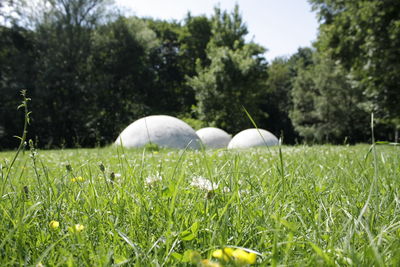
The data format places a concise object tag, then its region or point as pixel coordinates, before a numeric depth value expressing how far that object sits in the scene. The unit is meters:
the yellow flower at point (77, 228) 0.97
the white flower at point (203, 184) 1.47
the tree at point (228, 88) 27.80
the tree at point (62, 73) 24.19
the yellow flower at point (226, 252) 0.74
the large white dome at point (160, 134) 11.94
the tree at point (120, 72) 26.85
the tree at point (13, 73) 22.42
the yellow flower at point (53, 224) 1.15
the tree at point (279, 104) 42.41
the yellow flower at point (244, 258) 0.66
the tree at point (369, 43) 11.55
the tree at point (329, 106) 32.41
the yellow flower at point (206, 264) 0.67
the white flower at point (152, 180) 1.77
